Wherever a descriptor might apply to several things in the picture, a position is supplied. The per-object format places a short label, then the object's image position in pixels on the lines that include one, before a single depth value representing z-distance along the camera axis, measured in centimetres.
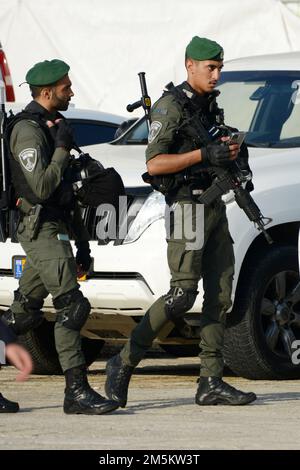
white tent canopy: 3587
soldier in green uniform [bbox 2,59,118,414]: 1555
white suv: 1820
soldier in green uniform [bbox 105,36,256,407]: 1609
